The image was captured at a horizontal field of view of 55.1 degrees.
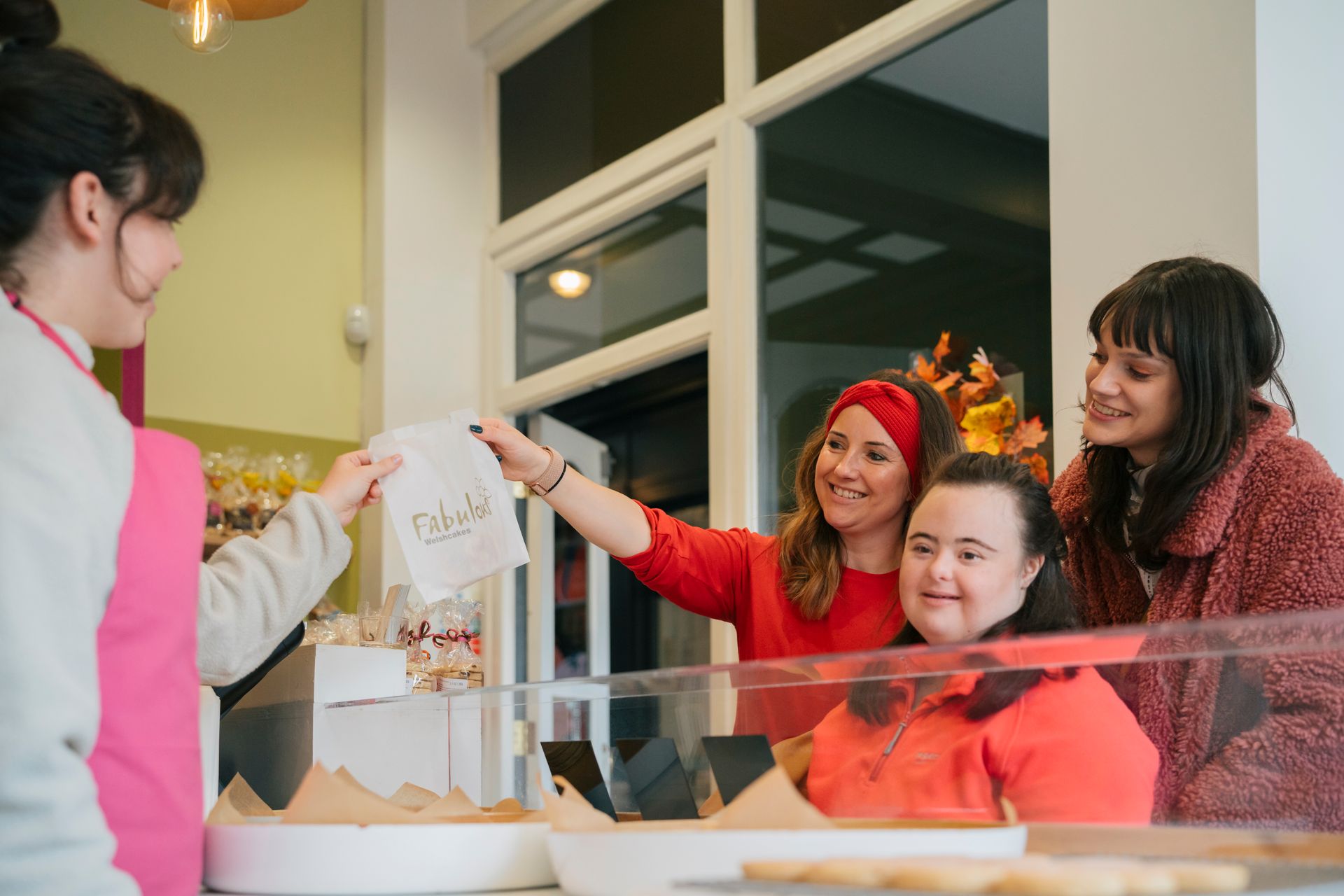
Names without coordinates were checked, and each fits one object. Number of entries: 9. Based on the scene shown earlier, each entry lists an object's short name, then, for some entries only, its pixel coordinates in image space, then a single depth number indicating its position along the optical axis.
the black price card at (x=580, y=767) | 1.16
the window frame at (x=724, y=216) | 3.51
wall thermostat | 4.61
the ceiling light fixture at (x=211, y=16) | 2.68
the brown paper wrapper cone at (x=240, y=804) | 1.14
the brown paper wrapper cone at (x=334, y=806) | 1.04
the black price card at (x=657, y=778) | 1.12
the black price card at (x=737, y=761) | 1.04
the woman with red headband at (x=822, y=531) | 2.10
